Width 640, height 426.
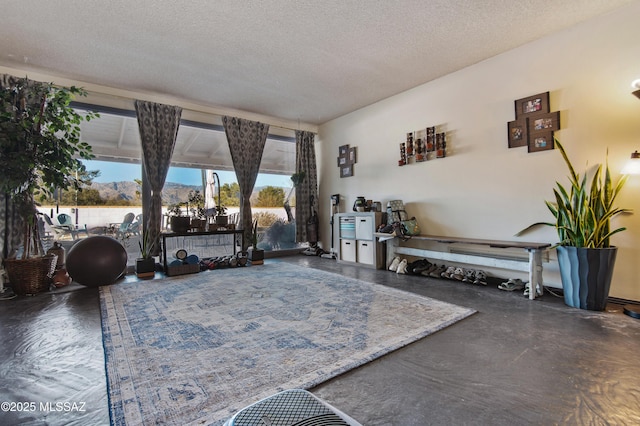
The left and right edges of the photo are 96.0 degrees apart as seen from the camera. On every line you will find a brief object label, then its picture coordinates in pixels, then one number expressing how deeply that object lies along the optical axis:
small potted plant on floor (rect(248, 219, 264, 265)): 5.13
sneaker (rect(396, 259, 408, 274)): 4.25
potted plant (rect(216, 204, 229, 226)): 5.06
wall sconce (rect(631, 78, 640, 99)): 2.61
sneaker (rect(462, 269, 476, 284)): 3.66
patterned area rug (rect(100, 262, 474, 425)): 1.43
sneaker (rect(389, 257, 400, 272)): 4.40
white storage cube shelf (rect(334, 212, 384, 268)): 4.72
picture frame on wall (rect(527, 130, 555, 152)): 3.28
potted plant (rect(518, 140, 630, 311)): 2.58
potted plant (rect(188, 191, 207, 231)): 4.78
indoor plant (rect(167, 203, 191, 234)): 4.59
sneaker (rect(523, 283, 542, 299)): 3.04
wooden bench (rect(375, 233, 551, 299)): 3.00
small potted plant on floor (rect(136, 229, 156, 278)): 4.14
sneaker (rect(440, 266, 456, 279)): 3.88
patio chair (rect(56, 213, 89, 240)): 4.26
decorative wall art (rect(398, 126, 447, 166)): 4.30
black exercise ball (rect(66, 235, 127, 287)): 3.53
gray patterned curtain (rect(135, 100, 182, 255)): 4.65
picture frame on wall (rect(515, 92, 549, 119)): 3.32
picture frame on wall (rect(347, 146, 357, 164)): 5.77
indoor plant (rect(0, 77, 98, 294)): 3.16
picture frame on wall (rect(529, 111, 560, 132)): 3.26
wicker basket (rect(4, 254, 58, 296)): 3.26
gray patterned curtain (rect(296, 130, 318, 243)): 6.36
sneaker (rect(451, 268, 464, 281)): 3.74
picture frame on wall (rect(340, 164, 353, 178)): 5.85
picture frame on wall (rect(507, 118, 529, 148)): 3.47
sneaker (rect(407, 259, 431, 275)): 4.17
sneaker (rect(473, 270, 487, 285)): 3.58
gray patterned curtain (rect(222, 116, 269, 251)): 5.51
